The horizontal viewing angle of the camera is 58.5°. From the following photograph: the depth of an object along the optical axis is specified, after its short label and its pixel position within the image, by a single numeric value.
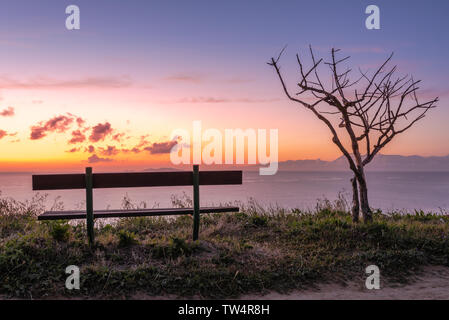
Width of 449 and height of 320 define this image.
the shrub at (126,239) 6.41
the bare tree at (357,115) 8.30
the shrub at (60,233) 6.43
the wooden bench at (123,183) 6.49
